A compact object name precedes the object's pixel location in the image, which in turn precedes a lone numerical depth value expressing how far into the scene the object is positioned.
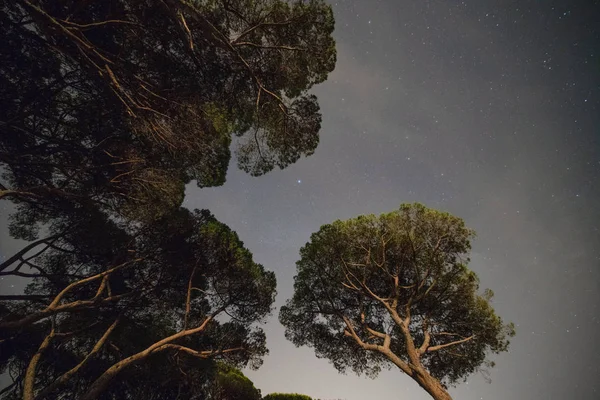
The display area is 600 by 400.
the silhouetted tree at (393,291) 11.21
